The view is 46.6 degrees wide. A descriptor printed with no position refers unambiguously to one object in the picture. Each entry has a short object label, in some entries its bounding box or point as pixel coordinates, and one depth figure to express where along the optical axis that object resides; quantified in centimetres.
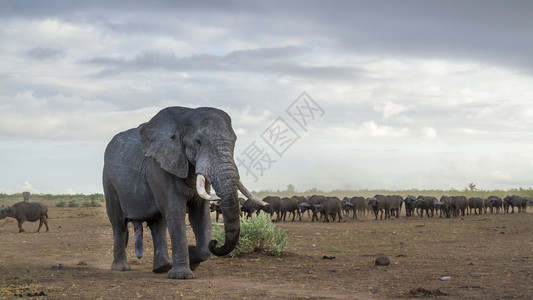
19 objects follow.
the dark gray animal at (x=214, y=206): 3519
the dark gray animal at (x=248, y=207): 3828
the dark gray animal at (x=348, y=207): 4322
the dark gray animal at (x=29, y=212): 2790
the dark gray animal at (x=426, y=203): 4497
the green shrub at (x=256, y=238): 1518
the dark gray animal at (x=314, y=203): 4049
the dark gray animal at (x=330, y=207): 3934
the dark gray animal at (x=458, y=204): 4656
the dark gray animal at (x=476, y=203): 4978
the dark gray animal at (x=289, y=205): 4075
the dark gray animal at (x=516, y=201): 5116
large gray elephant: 1034
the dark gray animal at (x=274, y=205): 4039
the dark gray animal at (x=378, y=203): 4381
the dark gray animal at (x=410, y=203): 4588
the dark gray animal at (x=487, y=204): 5176
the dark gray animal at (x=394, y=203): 4481
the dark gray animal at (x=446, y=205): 4519
